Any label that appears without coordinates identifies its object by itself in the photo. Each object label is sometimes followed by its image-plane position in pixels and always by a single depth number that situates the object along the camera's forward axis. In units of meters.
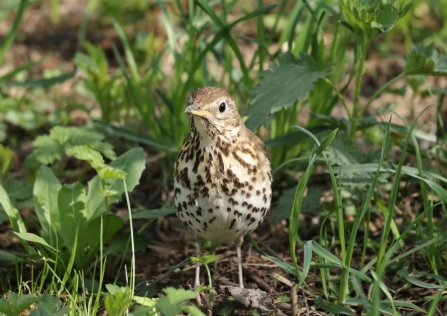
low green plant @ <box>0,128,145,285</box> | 7.19
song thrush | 6.63
